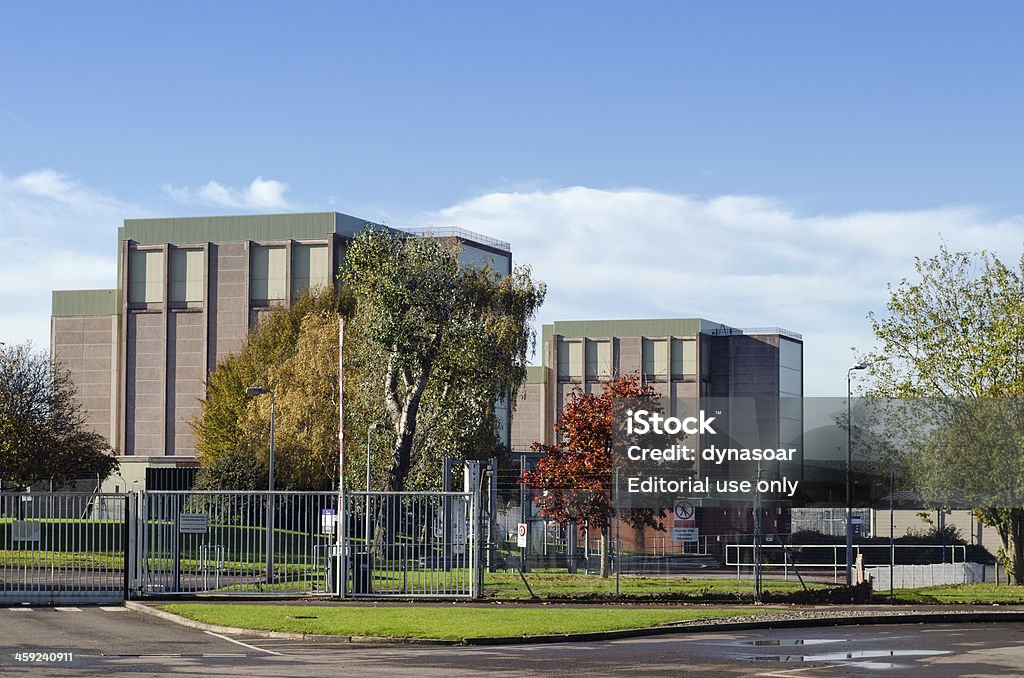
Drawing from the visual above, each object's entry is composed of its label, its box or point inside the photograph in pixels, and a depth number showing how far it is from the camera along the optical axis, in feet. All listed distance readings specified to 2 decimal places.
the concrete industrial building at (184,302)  314.76
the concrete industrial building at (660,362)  431.43
